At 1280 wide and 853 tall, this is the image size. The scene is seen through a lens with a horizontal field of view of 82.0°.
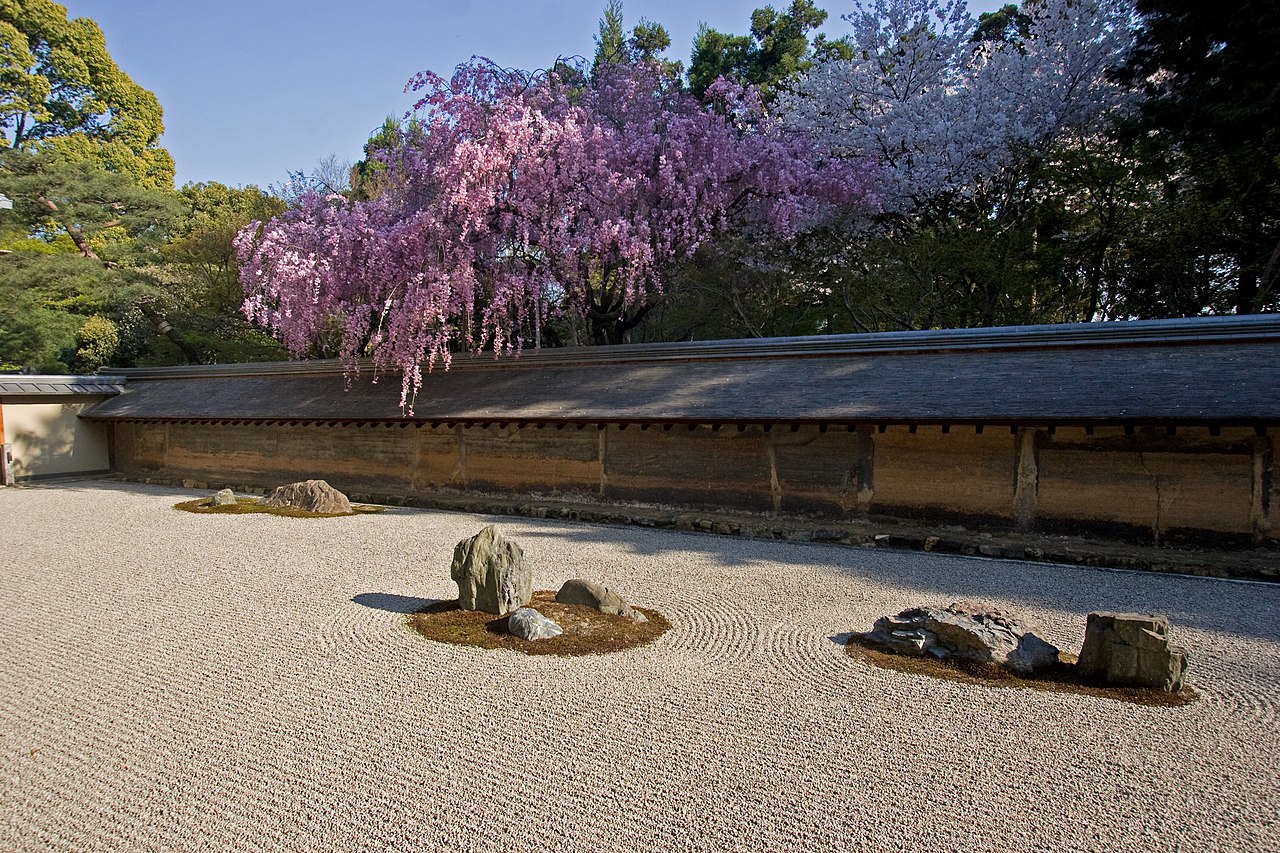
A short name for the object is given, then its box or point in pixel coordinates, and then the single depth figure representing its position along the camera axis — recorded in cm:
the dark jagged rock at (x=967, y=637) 431
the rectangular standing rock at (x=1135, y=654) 392
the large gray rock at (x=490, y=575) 529
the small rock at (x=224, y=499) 1052
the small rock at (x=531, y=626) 481
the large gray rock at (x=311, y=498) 1007
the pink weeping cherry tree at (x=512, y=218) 1100
